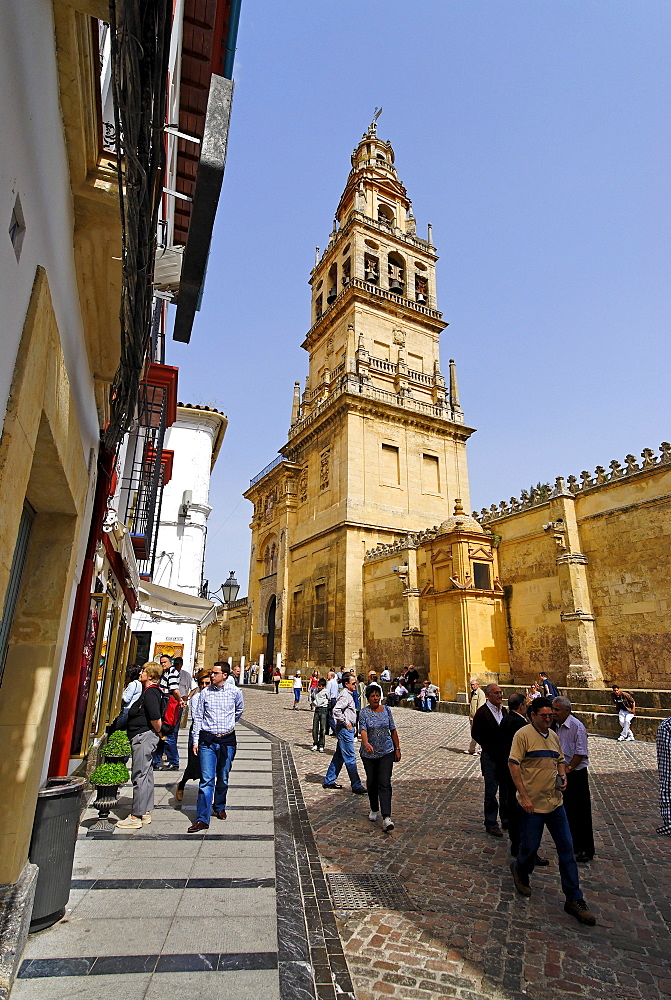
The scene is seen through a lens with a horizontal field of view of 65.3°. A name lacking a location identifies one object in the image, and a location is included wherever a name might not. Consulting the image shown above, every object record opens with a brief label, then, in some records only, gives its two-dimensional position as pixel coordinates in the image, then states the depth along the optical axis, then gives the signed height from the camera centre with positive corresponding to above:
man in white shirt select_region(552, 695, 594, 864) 4.67 -1.03
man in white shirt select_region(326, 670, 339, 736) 10.25 -0.42
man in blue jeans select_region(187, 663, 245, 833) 5.48 -0.64
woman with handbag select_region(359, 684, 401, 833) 5.60 -0.79
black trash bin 3.21 -1.11
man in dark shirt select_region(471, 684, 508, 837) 5.37 -0.75
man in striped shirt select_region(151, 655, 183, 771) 7.71 -1.25
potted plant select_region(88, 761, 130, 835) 5.29 -1.11
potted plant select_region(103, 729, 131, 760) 5.38 -0.79
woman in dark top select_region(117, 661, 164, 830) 5.28 -0.75
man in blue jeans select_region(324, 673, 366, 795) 7.00 -0.97
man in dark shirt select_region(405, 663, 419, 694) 18.12 -0.26
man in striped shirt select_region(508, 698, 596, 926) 3.67 -0.89
